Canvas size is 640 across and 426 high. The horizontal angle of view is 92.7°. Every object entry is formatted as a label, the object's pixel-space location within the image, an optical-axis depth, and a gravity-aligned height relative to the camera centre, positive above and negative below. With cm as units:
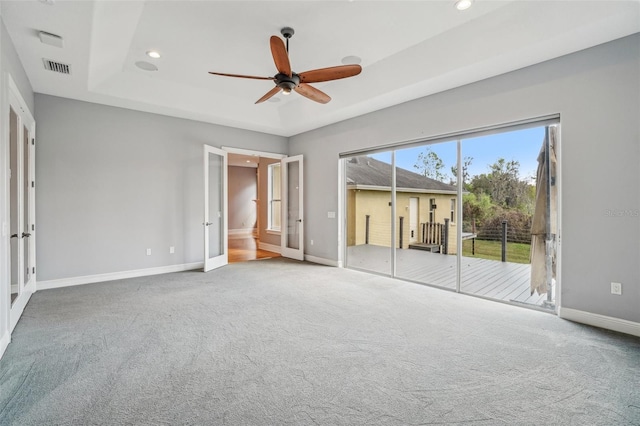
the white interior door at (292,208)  671 +10
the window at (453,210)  444 +3
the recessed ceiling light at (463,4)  287 +199
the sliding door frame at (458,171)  339 +65
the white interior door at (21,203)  322 +12
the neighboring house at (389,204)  477 +15
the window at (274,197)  788 +40
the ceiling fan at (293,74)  279 +141
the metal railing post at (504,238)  399 -35
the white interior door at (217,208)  582 +9
